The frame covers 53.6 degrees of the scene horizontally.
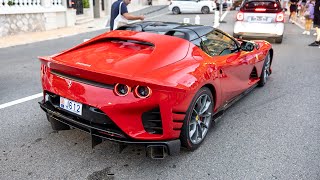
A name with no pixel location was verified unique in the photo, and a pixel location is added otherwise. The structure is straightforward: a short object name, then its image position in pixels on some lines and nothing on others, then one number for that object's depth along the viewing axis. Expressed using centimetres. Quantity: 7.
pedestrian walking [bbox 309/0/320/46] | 1047
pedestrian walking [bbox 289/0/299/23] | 1777
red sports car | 290
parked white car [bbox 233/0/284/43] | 1074
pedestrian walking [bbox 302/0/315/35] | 1282
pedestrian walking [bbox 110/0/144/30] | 747
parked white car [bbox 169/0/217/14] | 2627
